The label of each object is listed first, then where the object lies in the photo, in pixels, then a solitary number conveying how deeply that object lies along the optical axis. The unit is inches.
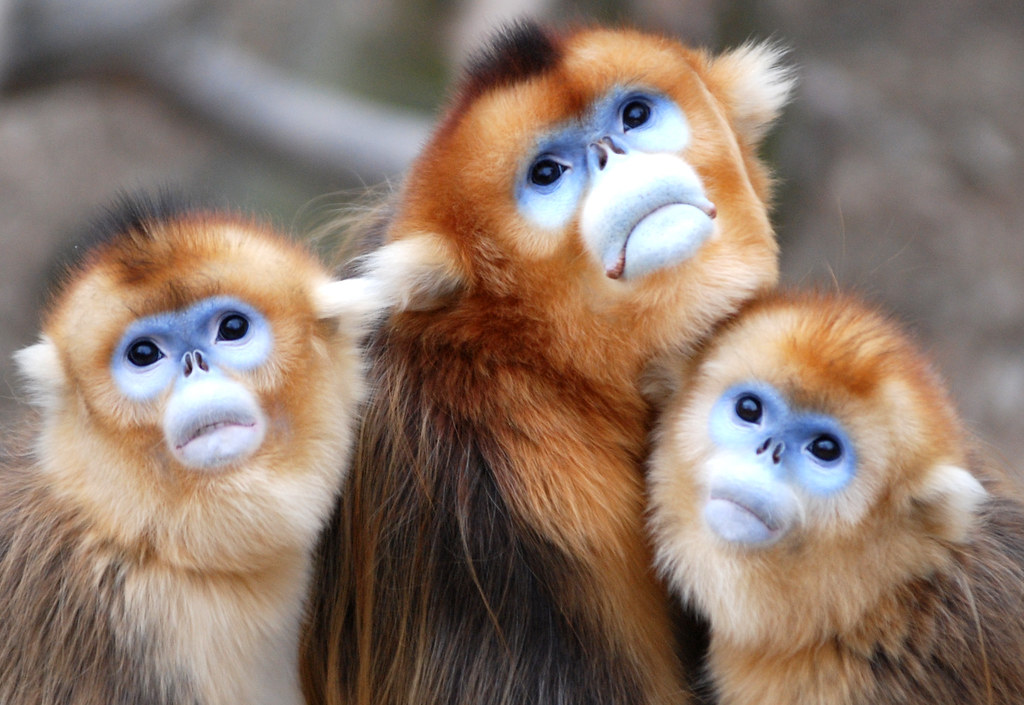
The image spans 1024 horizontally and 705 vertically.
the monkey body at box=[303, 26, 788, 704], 189.2
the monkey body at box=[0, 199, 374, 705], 169.5
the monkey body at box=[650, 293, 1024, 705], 174.2
